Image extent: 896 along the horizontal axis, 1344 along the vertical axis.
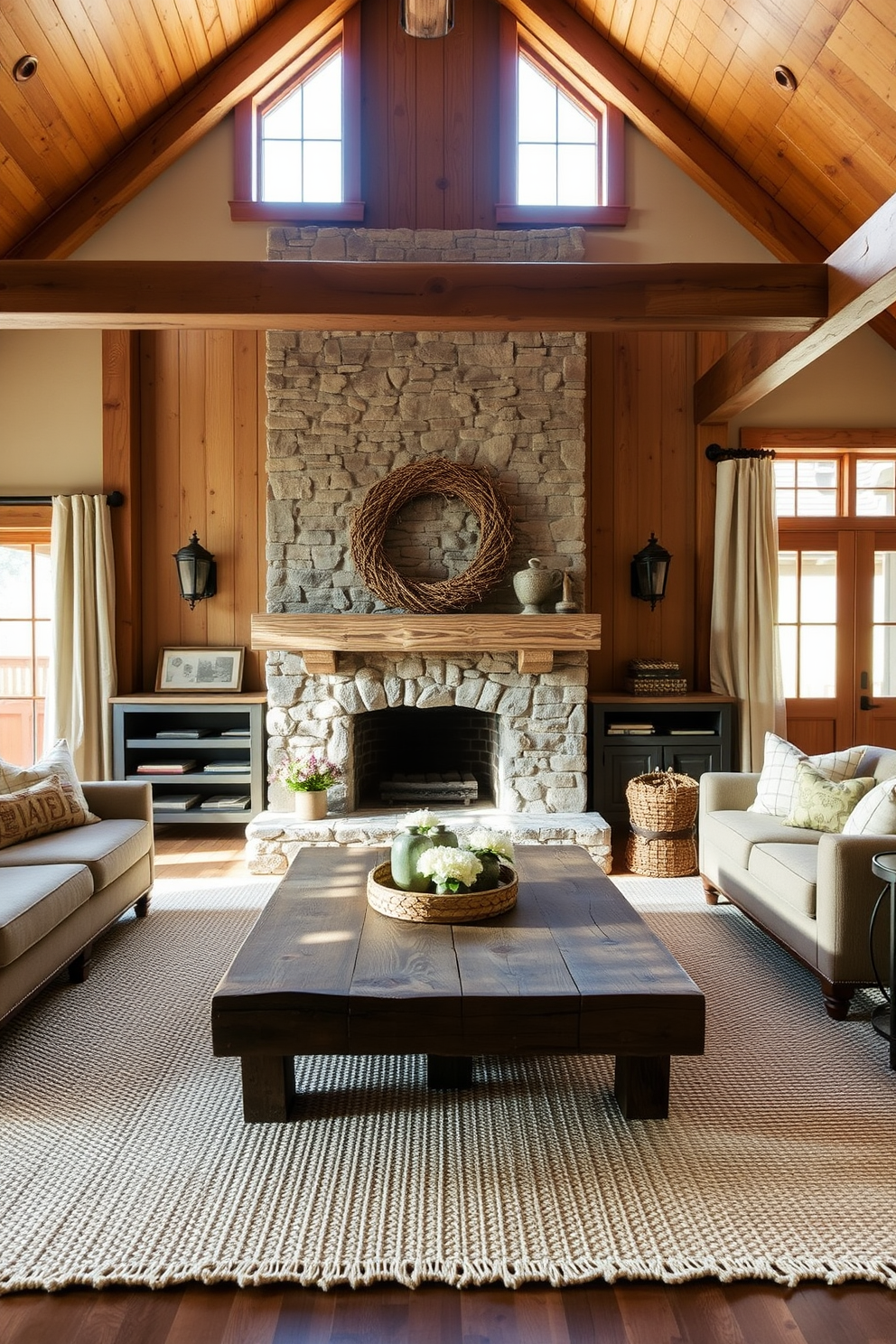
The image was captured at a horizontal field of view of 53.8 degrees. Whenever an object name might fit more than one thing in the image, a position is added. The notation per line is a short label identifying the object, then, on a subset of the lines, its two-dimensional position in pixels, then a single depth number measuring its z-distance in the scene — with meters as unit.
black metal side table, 2.52
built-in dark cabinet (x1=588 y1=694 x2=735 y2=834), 5.05
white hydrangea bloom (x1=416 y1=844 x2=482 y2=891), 2.54
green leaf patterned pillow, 3.47
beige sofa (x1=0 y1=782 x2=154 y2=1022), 2.65
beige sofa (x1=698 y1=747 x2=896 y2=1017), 2.79
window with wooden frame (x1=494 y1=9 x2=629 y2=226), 5.45
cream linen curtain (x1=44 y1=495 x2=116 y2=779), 5.45
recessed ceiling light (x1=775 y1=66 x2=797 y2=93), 4.18
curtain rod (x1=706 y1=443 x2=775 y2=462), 5.52
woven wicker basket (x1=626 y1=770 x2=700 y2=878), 4.51
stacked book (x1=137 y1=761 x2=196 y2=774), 5.23
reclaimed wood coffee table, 2.08
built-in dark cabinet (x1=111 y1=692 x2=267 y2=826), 5.21
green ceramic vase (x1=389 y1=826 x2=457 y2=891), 2.66
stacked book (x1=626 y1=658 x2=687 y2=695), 5.28
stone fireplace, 5.03
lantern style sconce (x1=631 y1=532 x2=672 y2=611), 5.35
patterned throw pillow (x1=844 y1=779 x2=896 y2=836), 2.95
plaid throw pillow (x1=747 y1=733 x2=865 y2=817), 3.80
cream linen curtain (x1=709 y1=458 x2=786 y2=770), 5.47
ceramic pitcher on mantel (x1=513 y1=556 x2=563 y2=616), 4.88
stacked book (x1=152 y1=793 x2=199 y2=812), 5.18
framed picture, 5.58
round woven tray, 2.56
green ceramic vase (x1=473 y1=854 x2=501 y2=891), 2.68
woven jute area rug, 1.77
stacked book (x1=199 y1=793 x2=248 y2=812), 5.24
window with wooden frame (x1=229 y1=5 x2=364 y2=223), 5.41
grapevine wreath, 4.89
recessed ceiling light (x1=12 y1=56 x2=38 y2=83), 4.06
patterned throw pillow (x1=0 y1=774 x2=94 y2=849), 3.42
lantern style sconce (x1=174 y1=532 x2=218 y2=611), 5.40
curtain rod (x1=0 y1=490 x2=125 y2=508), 5.54
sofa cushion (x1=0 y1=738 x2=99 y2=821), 3.63
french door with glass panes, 5.73
